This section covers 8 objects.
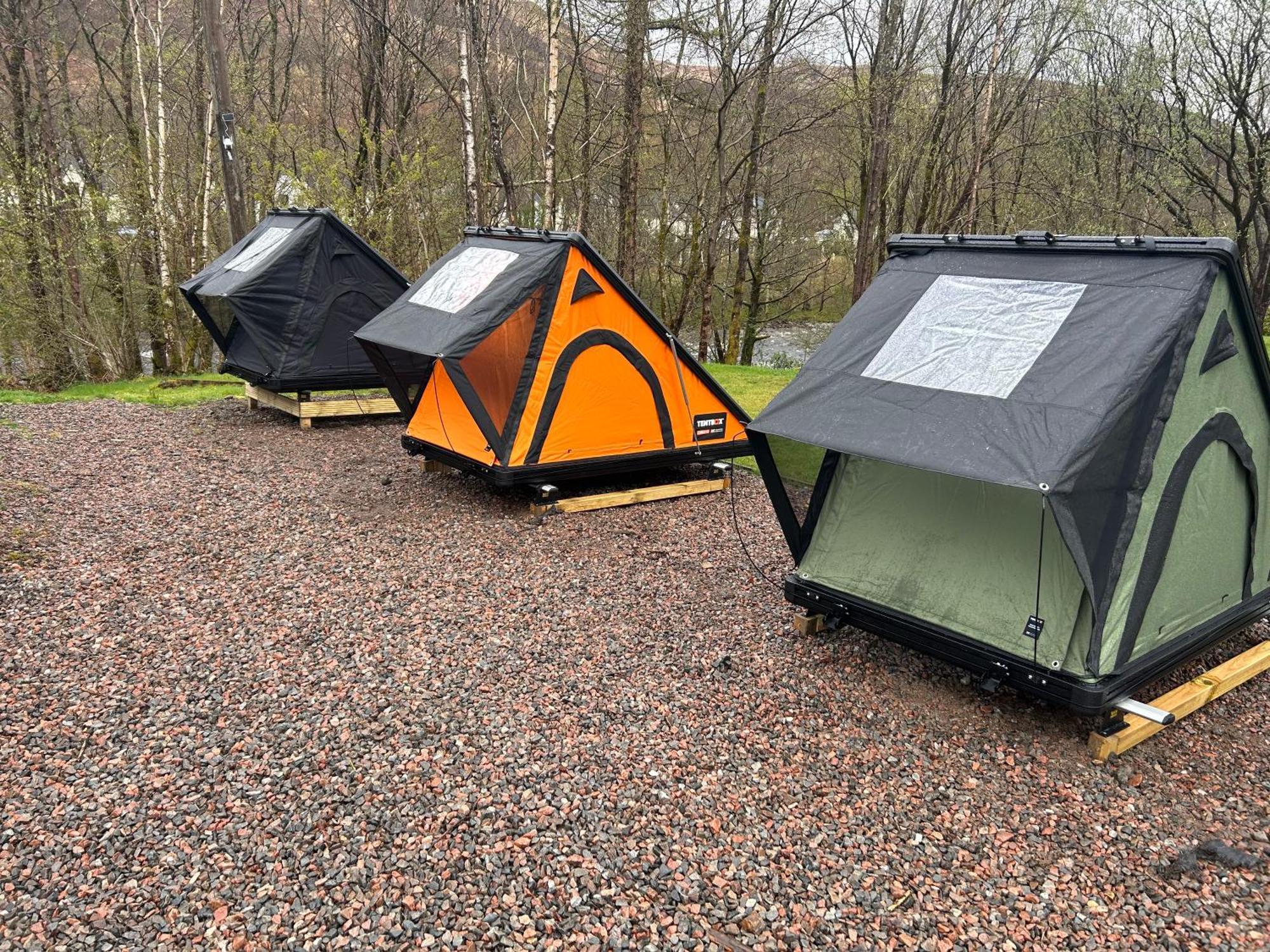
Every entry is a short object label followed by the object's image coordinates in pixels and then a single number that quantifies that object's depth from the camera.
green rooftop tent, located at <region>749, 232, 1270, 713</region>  3.79
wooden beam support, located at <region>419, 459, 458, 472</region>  8.71
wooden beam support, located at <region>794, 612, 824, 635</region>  5.29
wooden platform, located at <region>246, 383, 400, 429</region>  10.46
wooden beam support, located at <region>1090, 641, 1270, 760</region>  4.10
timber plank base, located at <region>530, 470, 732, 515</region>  7.52
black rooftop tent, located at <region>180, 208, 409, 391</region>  10.15
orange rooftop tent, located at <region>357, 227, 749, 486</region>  7.14
